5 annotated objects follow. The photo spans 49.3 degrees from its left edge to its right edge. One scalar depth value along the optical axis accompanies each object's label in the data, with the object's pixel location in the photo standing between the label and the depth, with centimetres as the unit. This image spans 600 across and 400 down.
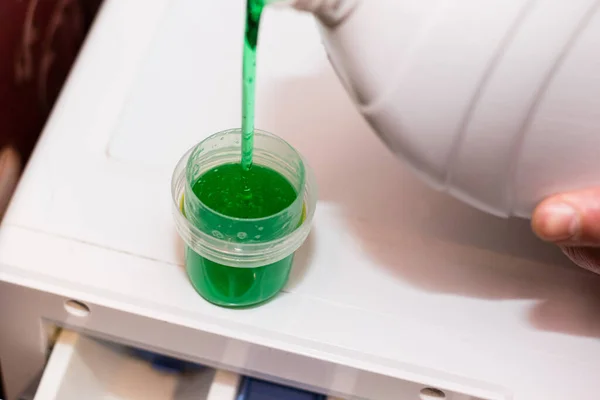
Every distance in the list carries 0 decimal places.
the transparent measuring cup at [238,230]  40
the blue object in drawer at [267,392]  48
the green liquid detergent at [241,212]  42
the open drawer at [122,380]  46
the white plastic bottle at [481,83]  32
